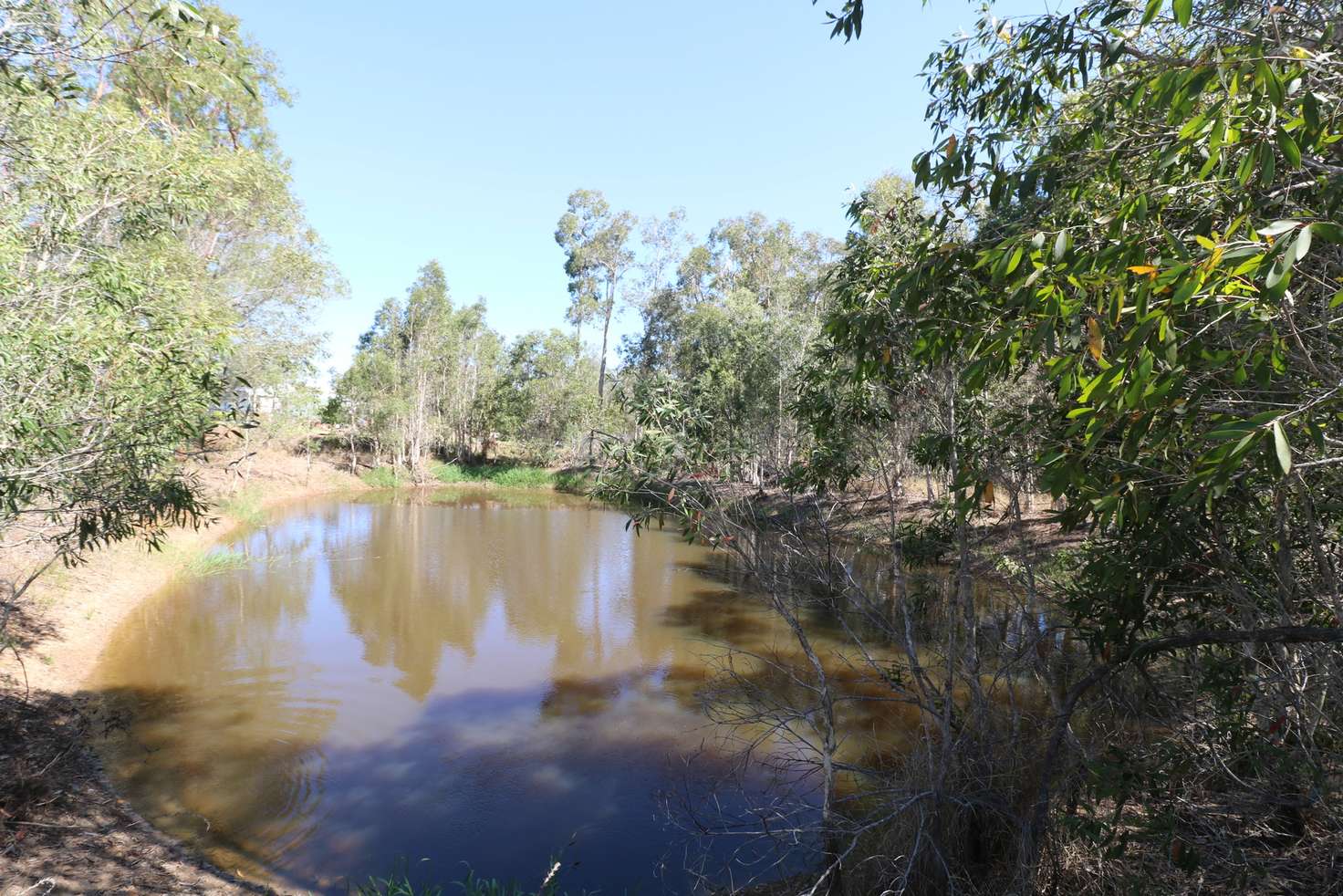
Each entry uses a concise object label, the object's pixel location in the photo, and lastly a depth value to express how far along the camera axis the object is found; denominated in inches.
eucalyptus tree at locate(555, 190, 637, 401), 1555.1
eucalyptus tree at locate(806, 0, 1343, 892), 75.8
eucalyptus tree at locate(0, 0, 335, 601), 187.6
